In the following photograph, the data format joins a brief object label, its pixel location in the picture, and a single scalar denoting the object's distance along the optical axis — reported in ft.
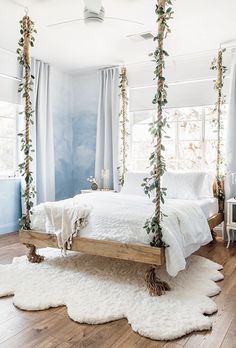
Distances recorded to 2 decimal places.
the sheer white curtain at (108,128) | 17.53
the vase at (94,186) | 17.42
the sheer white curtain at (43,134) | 16.71
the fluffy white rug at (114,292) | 6.91
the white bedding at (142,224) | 8.60
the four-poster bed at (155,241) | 8.36
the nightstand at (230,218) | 13.30
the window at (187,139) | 15.94
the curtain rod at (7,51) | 15.09
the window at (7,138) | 16.06
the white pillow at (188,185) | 13.58
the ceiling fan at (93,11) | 9.57
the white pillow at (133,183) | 14.47
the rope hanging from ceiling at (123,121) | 17.28
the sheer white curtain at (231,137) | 14.20
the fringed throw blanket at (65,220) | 9.80
